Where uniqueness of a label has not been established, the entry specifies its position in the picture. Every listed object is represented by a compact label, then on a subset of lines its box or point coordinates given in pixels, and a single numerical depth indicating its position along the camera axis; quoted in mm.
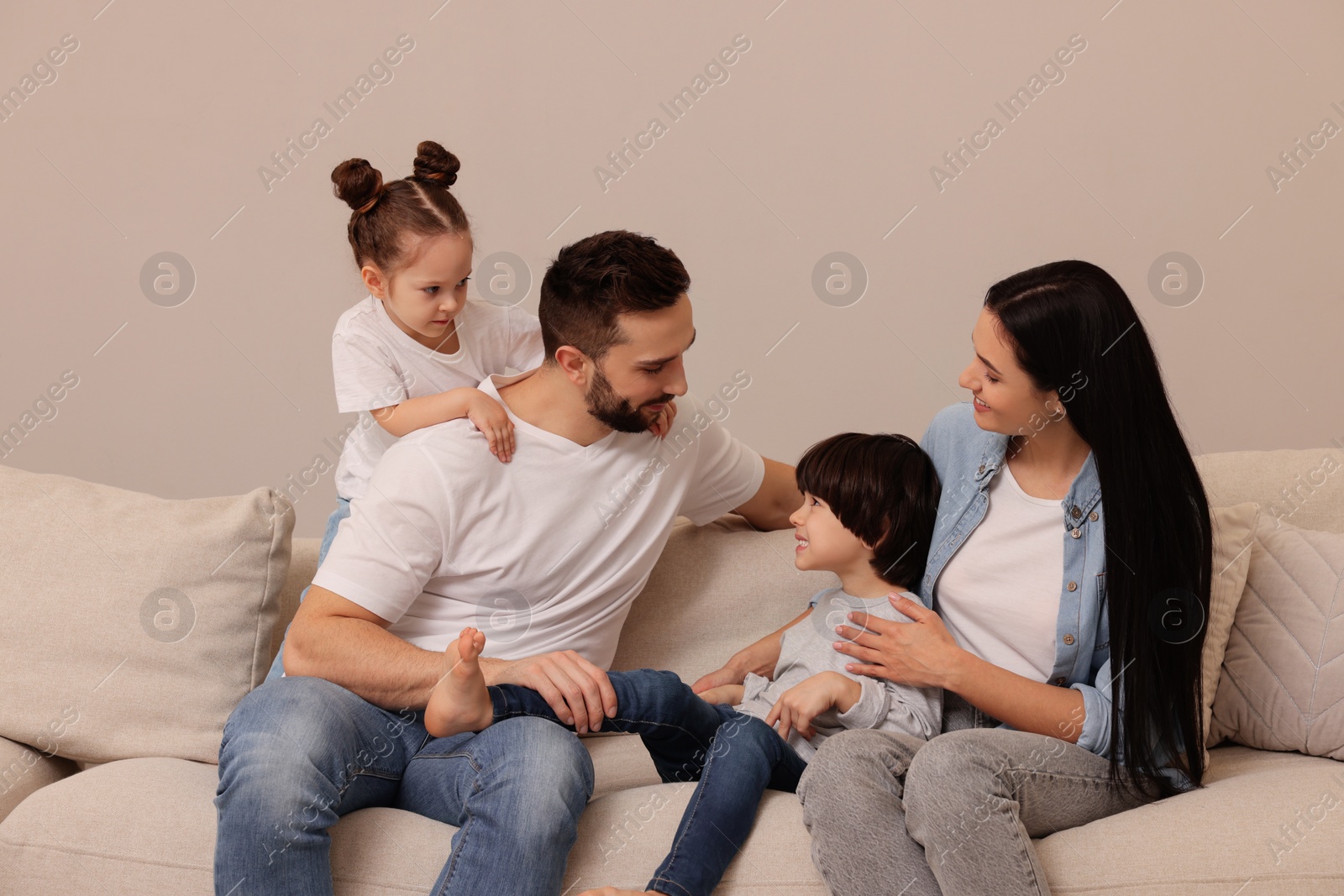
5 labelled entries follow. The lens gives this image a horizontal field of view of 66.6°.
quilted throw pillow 1699
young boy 1420
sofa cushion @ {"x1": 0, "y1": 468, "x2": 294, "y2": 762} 1764
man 1354
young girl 1774
